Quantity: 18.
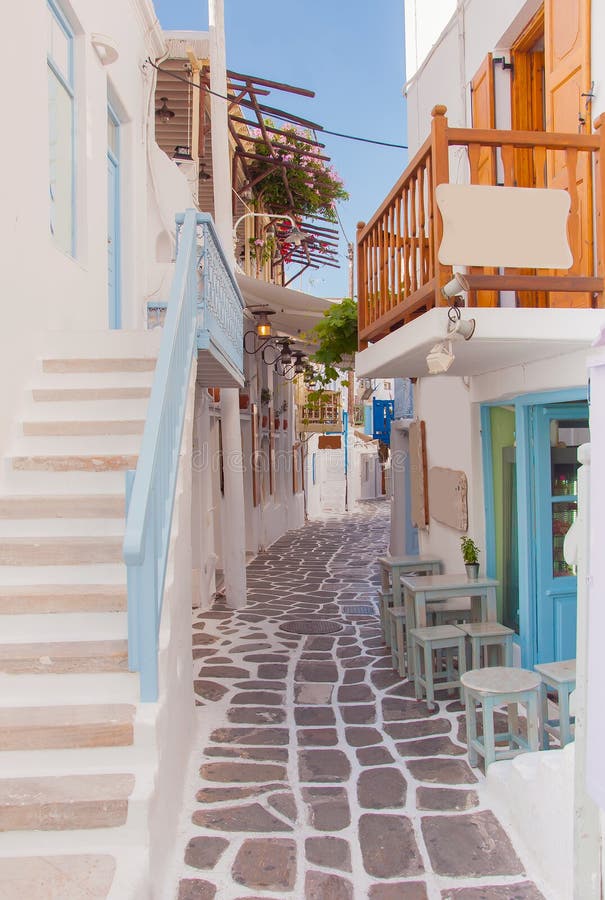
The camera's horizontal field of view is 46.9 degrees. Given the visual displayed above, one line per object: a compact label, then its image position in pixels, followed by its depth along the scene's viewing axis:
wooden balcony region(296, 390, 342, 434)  22.69
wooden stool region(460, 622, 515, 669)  5.71
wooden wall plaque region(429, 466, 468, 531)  7.18
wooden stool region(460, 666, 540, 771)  4.34
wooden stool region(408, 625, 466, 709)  5.70
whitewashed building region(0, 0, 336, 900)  3.02
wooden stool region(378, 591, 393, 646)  7.56
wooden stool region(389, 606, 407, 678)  6.59
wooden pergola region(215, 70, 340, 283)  10.79
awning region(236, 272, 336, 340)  11.07
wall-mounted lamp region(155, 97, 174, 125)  10.98
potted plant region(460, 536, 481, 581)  6.48
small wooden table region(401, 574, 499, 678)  6.25
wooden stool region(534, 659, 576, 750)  4.24
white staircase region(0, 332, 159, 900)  2.86
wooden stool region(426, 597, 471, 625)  6.76
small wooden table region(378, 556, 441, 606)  7.39
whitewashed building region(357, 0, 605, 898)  4.41
